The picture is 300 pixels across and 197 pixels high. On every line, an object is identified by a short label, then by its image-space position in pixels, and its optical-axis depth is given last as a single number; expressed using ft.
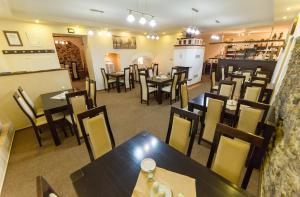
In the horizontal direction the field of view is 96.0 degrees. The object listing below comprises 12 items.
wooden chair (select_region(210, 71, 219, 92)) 13.11
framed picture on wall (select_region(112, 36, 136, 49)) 20.96
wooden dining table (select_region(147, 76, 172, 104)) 14.06
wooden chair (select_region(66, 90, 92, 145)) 7.72
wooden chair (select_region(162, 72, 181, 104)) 13.79
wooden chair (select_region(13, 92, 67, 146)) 7.30
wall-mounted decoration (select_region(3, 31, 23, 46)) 12.62
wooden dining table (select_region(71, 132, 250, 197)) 3.21
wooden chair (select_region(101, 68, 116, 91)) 18.66
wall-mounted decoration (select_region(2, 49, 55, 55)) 12.77
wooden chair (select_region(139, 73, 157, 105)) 13.54
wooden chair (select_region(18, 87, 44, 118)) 8.54
